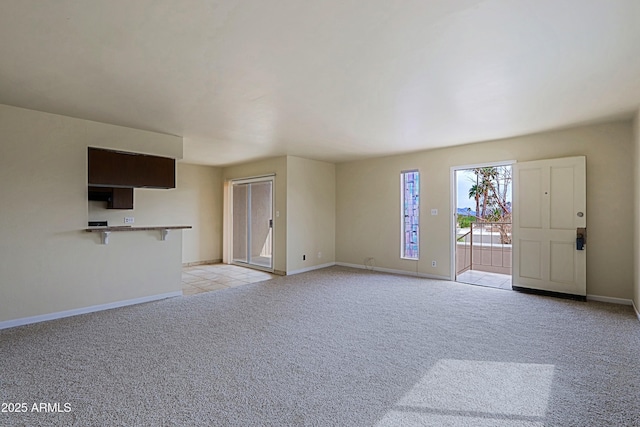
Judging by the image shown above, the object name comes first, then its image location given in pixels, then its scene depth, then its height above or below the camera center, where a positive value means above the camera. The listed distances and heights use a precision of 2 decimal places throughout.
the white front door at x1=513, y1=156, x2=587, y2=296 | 4.41 -0.14
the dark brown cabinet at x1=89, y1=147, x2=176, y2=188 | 4.09 +0.59
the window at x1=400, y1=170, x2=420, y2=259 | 6.23 +0.01
